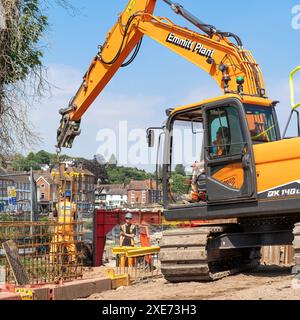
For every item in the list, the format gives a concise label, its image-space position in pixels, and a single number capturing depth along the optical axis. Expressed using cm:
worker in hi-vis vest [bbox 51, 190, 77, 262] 1100
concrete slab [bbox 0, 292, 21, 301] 719
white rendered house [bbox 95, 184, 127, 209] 11012
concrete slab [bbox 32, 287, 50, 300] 803
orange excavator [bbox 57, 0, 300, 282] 857
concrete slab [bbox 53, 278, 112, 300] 859
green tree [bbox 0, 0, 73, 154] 928
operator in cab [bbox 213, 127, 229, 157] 905
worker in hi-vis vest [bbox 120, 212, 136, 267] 1509
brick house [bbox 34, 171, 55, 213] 7975
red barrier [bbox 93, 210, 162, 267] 1541
